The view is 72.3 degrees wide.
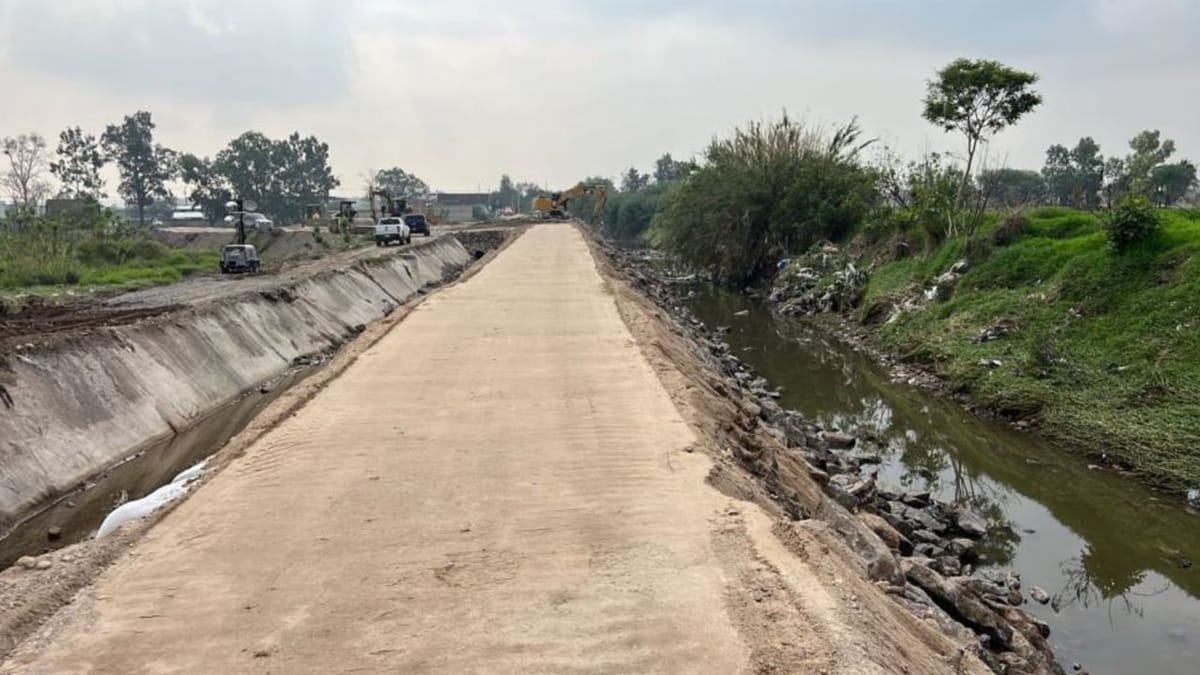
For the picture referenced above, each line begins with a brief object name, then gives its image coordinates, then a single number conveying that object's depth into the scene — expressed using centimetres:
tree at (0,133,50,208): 6401
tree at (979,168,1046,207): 2559
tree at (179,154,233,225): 8594
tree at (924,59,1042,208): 2336
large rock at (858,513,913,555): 831
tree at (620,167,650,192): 13288
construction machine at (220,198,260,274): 2891
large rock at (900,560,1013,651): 679
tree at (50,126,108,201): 8194
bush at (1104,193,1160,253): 1647
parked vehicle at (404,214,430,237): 5172
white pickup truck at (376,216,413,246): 4228
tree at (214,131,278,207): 9075
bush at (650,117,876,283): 3481
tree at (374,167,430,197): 13025
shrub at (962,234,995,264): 2201
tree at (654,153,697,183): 12336
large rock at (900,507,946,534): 986
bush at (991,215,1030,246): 2202
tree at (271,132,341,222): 9519
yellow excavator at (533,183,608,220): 6650
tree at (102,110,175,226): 8612
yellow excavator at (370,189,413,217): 5644
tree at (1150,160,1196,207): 3981
